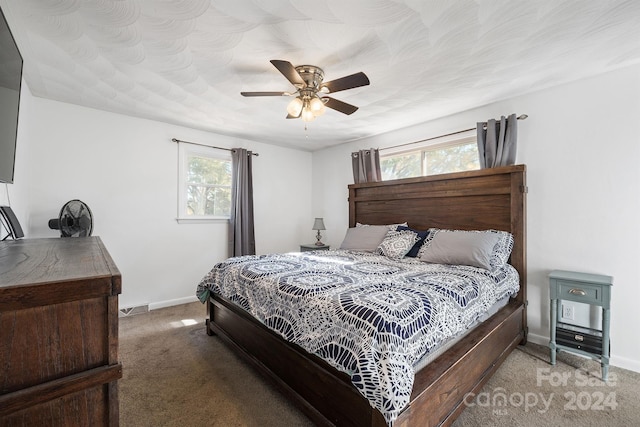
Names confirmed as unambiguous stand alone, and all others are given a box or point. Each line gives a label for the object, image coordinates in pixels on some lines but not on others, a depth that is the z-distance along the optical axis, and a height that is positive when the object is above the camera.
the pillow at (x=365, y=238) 3.29 -0.31
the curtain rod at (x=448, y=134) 2.69 +0.92
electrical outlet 2.45 -0.90
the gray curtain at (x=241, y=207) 4.04 +0.09
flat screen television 1.31 +0.62
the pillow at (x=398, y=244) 2.96 -0.35
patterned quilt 1.23 -0.55
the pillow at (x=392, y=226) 3.39 -0.17
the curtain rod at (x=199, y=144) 3.62 +0.96
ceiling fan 2.00 +0.93
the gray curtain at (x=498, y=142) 2.73 +0.71
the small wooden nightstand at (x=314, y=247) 4.29 -0.54
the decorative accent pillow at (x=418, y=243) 3.01 -0.35
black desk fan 2.64 -0.07
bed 1.40 -0.86
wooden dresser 0.59 -0.31
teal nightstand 2.07 -0.80
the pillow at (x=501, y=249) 2.42 -0.34
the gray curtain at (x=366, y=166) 3.94 +0.68
